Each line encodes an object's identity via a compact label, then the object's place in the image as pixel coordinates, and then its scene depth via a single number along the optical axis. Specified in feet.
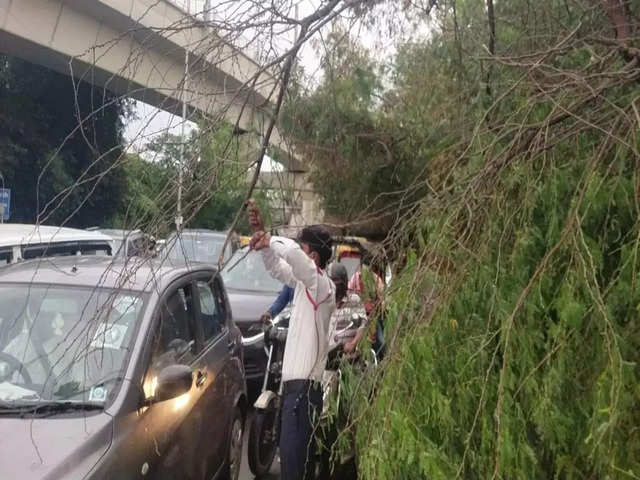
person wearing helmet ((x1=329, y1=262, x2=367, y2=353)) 11.96
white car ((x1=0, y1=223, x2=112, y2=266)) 18.33
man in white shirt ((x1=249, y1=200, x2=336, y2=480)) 13.52
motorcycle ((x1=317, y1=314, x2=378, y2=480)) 10.19
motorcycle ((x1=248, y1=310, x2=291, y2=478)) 16.93
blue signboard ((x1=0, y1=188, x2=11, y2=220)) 36.37
